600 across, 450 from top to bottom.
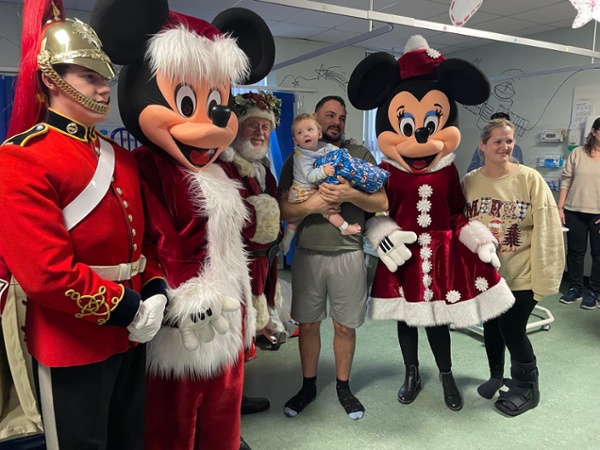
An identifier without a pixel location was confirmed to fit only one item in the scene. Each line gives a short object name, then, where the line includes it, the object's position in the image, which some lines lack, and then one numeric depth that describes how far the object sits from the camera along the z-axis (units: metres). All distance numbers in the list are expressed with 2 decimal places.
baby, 2.03
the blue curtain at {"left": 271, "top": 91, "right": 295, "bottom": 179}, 4.41
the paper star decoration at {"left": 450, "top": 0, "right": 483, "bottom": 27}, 2.16
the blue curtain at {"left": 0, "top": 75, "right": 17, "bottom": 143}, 2.76
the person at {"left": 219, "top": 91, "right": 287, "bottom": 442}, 1.71
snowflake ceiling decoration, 2.59
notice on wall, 4.50
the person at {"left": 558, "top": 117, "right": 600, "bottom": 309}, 3.95
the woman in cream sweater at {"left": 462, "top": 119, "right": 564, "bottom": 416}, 2.08
